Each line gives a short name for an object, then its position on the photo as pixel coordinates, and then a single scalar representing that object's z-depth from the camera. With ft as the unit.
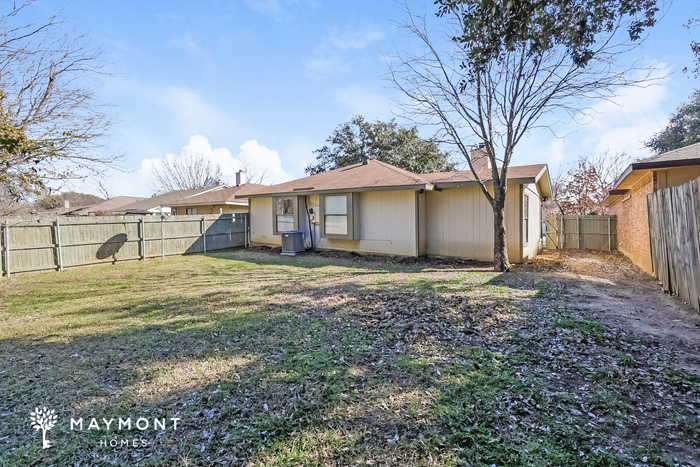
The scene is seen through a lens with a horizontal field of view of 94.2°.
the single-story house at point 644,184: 22.09
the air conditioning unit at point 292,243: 39.50
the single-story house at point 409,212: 31.37
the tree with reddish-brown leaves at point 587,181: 67.36
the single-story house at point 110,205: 95.94
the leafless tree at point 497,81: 23.58
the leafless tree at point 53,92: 19.17
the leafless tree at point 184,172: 119.55
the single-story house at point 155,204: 80.43
